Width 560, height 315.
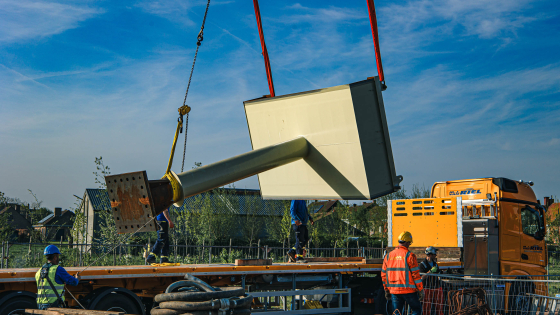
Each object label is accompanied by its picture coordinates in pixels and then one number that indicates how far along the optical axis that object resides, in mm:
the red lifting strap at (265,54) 8203
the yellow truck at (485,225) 11033
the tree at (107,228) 16609
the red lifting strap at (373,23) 7156
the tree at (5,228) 19581
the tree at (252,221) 38250
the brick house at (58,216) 73650
